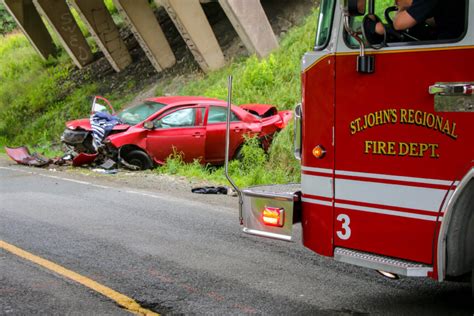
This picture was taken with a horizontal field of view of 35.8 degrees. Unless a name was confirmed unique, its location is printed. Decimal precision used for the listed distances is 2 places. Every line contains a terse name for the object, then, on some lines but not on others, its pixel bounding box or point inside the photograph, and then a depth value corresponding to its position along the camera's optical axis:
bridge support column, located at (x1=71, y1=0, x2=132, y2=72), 26.62
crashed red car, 15.00
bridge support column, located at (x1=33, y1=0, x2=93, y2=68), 28.94
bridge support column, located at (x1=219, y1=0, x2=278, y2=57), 20.38
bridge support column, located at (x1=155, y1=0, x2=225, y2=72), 21.66
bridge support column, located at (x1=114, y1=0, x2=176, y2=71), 24.25
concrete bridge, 20.64
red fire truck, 4.56
